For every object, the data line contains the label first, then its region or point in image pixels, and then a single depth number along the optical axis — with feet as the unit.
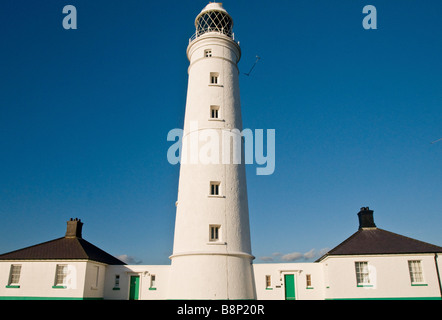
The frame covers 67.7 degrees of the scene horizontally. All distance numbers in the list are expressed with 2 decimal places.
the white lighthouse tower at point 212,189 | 53.47
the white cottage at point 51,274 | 67.56
